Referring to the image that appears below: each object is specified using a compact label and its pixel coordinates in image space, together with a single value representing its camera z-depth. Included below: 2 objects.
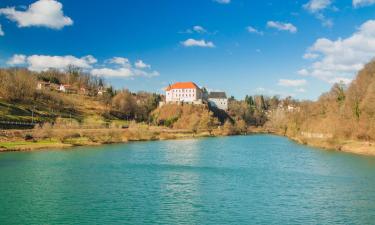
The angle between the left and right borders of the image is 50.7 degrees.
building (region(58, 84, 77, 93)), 167.12
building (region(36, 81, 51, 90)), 159.07
